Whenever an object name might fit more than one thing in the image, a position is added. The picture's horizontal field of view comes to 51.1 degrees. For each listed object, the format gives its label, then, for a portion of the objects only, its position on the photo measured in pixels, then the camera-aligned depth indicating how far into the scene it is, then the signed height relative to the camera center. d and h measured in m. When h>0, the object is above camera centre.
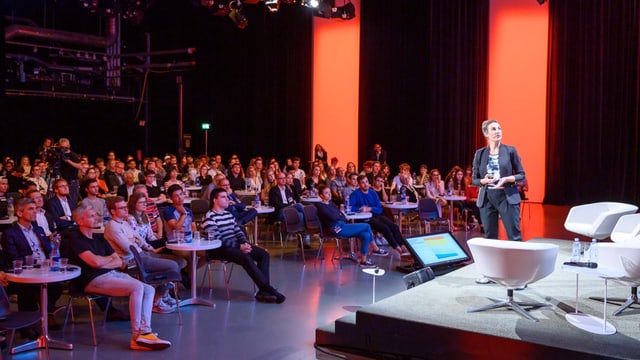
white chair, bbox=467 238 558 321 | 4.59 -0.70
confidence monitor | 6.91 -0.99
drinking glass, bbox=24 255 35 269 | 5.23 -0.82
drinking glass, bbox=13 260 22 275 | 5.03 -0.84
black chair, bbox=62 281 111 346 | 5.30 -1.11
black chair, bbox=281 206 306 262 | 8.95 -0.86
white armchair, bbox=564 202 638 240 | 6.93 -0.62
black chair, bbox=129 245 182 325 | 5.62 -1.05
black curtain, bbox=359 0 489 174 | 16.31 +2.01
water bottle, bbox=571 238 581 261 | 5.12 -0.71
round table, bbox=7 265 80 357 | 4.86 -0.92
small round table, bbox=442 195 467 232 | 11.15 -0.66
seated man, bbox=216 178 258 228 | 9.07 -0.73
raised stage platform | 4.27 -1.16
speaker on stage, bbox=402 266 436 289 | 5.97 -1.07
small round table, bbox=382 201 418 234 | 9.84 -0.69
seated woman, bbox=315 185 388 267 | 8.62 -0.88
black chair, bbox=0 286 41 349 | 4.55 -1.13
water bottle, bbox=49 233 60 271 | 5.14 -0.80
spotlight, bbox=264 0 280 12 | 12.74 +2.94
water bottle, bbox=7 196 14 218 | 7.97 -0.61
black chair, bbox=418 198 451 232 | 10.35 -0.79
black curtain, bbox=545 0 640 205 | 14.64 +1.31
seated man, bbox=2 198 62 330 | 5.41 -0.76
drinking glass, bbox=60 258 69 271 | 5.13 -0.82
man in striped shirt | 6.77 -0.94
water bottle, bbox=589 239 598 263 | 5.12 -0.71
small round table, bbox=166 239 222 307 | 6.18 -0.84
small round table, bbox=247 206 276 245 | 9.30 -0.72
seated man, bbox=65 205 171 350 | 5.26 -0.99
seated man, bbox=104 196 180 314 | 5.98 -0.81
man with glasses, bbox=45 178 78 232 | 7.66 -0.56
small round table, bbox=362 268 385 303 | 5.16 -0.88
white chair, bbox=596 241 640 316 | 4.72 -0.70
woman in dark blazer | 6.41 -0.22
